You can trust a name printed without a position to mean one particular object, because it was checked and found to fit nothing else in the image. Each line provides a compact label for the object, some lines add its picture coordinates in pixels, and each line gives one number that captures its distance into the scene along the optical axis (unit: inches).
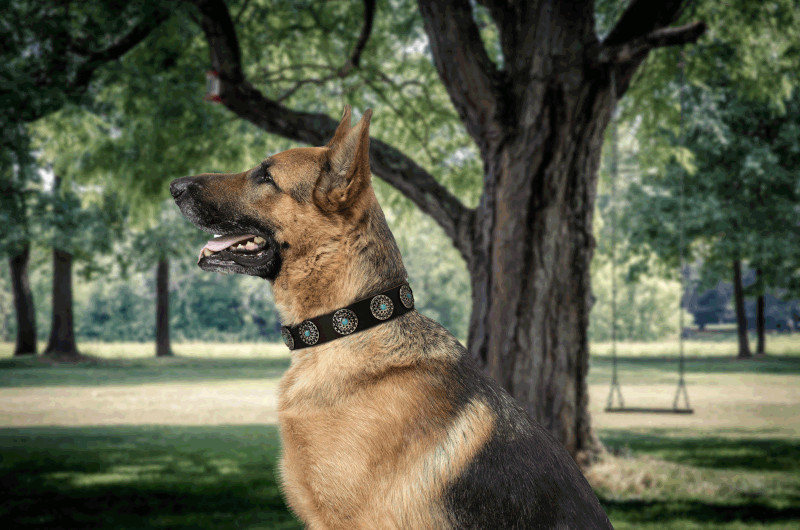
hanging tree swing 291.9
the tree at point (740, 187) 1018.7
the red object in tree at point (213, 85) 318.0
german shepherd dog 101.8
